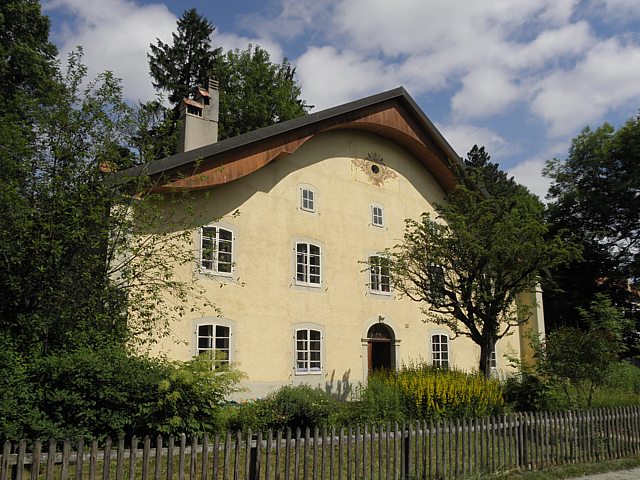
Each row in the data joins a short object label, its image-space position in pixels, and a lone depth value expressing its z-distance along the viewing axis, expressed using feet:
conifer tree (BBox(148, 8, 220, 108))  105.09
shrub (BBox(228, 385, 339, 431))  33.83
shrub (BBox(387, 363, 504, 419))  38.52
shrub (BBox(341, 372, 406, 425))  35.88
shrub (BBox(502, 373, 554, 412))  41.75
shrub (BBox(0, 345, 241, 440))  27.04
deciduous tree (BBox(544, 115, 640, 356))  94.99
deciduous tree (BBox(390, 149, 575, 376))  41.29
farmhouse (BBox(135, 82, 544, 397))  47.96
